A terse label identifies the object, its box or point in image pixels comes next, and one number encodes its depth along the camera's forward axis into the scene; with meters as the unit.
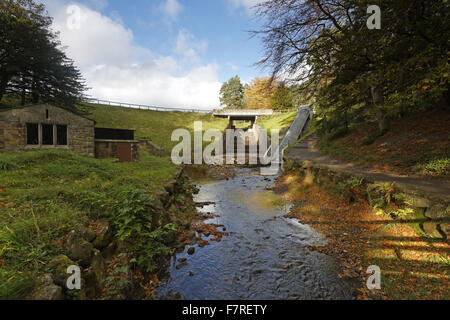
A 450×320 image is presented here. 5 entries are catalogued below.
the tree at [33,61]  19.77
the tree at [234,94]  74.96
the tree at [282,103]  52.13
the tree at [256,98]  59.81
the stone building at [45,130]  12.61
